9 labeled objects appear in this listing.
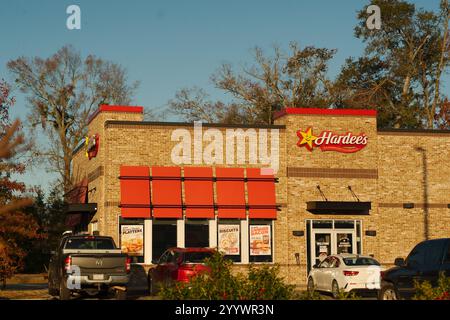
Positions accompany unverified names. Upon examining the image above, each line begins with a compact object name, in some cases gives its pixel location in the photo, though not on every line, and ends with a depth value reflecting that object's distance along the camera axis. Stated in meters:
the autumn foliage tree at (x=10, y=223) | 28.56
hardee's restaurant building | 36.81
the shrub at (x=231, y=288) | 13.38
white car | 27.41
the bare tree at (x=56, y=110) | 66.06
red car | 27.22
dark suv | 20.72
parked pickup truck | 25.47
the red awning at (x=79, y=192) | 41.41
